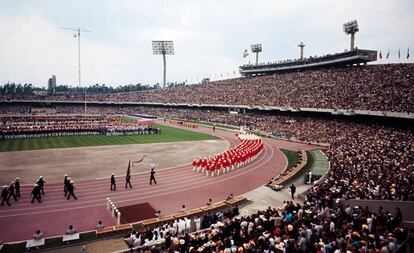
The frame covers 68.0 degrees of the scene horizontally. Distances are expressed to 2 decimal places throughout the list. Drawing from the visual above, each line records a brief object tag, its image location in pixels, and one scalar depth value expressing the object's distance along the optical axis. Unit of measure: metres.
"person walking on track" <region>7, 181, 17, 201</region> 16.97
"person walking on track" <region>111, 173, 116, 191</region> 19.34
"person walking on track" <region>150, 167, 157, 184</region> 20.99
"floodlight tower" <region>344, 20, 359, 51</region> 67.44
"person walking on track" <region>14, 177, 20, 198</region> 17.43
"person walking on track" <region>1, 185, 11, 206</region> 16.47
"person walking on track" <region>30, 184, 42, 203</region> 17.12
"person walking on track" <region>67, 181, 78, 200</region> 17.77
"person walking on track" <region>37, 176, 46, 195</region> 17.43
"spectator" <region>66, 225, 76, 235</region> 13.36
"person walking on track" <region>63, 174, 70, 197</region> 17.84
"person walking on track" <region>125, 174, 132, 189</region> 20.06
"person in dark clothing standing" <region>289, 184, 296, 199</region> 19.23
